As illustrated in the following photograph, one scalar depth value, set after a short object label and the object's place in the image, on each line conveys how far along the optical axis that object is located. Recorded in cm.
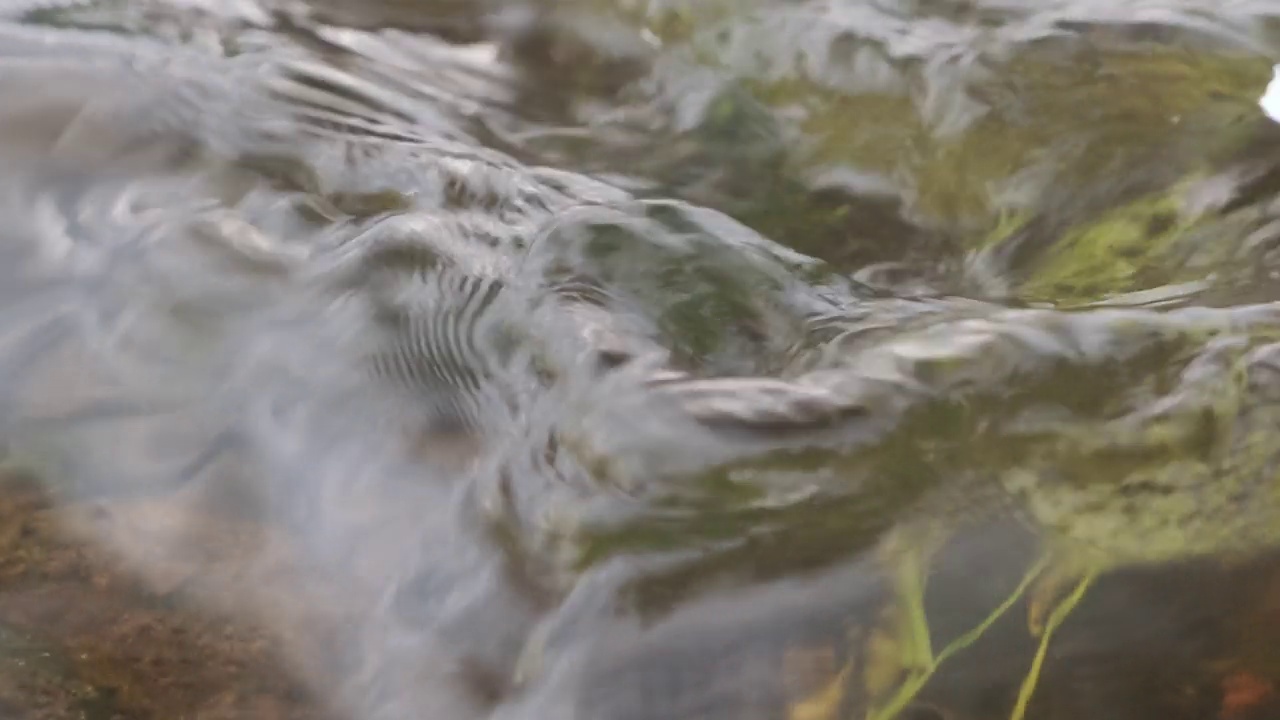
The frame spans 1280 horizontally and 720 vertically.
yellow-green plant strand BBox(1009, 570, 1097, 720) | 102
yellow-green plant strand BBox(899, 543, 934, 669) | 102
